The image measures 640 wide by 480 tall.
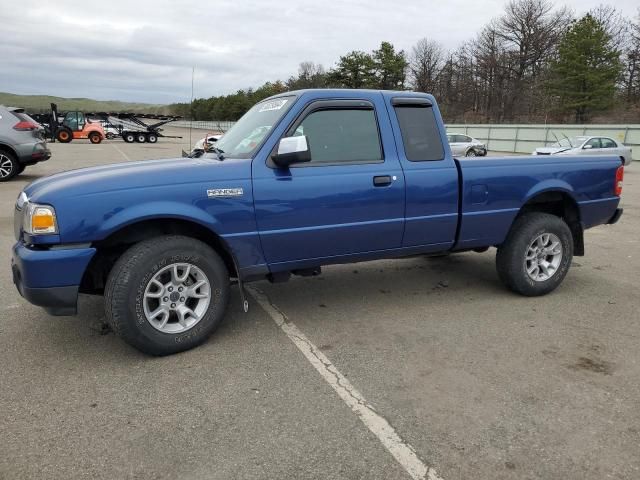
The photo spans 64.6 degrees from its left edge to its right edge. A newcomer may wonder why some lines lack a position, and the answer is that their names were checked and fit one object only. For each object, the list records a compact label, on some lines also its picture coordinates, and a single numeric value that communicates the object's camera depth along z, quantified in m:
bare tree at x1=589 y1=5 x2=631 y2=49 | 48.76
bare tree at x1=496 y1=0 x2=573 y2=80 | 57.09
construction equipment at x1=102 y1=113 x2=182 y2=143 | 38.19
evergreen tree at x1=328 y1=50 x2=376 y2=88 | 66.75
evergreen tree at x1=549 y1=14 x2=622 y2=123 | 45.03
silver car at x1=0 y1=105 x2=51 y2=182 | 12.45
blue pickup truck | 3.34
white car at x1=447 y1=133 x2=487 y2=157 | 25.98
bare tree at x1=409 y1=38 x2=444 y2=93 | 71.12
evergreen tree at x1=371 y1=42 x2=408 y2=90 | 66.75
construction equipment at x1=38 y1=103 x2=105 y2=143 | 34.22
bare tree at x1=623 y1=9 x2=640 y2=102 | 47.84
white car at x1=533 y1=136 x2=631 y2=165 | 20.64
